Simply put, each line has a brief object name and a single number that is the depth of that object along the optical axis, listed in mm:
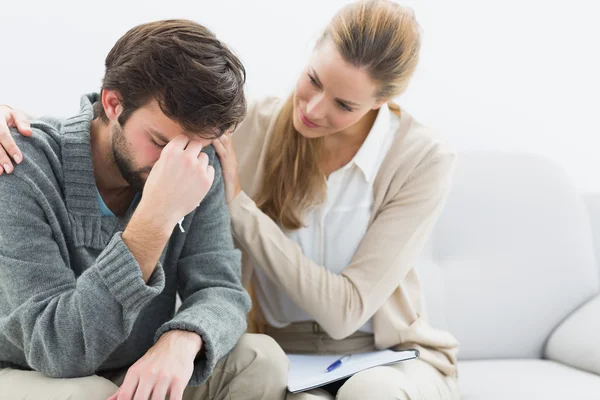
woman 2058
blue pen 2080
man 1779
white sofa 2367
